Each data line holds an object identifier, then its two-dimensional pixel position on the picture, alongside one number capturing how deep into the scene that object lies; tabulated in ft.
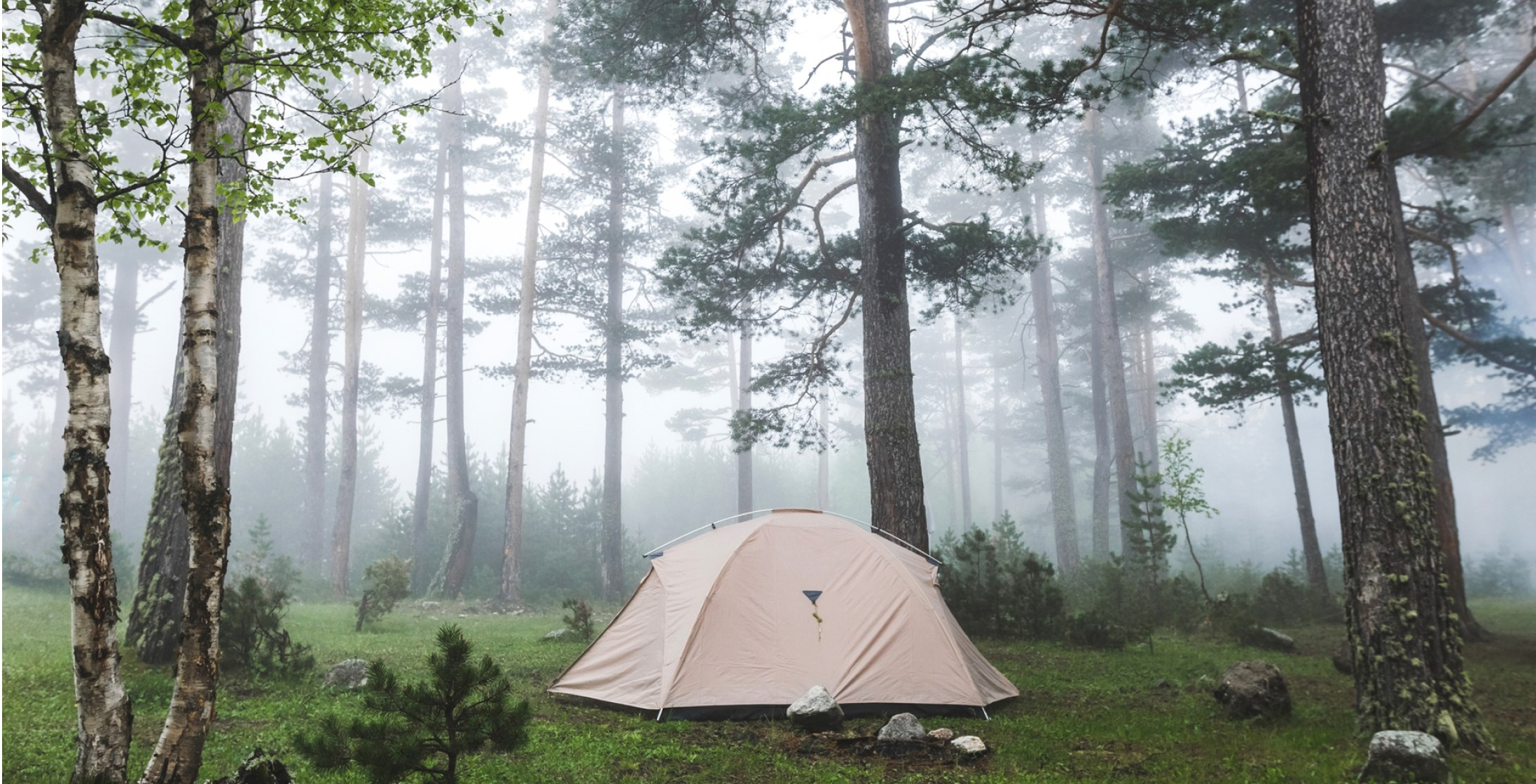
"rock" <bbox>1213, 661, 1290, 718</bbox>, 21.84
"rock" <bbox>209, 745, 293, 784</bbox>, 12.49
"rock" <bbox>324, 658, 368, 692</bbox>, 26.11
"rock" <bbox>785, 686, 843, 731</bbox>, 21.83
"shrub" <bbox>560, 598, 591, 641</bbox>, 38.91
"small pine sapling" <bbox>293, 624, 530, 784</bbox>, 12.70
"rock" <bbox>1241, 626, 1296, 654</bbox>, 35.45
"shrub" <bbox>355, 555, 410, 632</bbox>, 43.68
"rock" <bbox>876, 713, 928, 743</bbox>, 20.08
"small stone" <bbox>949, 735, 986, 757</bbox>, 19.24
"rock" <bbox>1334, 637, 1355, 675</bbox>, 28.50
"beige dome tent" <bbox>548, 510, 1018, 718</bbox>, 23.30
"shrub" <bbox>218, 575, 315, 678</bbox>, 25.66
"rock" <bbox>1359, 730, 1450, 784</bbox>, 16.03
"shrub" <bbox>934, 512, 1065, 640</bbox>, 38.78
